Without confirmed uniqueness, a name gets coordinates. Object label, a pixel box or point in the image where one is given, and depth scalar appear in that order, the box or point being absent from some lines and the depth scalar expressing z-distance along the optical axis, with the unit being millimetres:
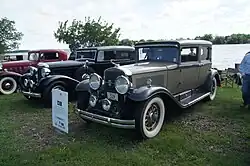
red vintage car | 11162
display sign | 4555
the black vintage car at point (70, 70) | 7391
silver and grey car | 4633
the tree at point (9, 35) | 33969
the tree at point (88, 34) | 20547
